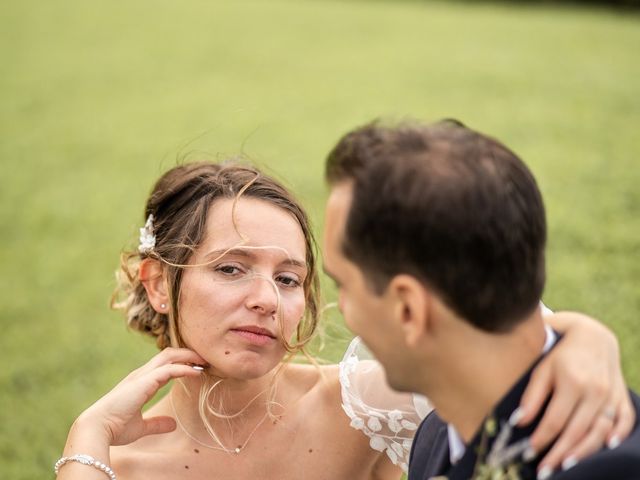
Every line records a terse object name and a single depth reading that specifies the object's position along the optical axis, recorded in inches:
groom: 80.2
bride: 130.6
